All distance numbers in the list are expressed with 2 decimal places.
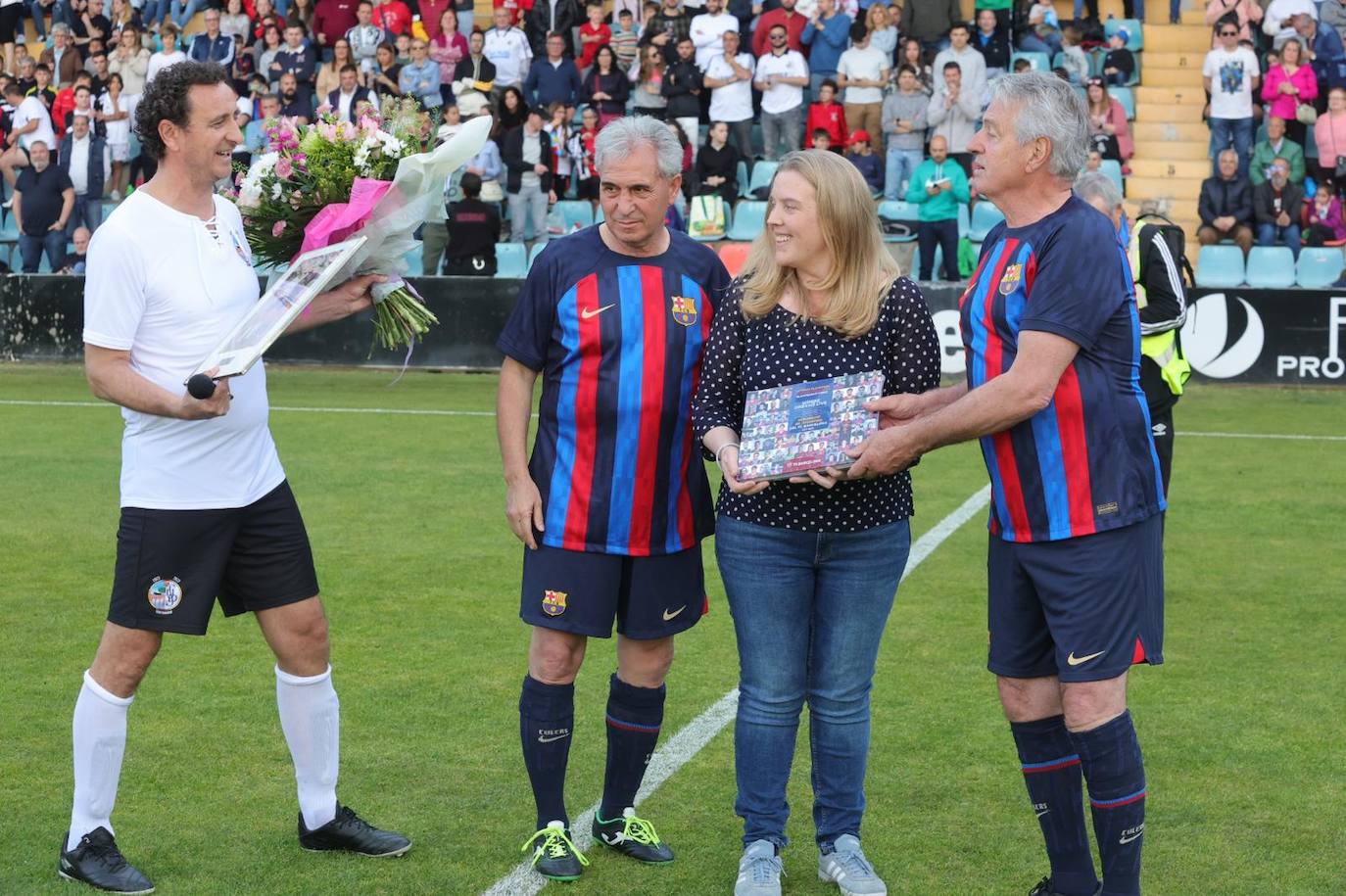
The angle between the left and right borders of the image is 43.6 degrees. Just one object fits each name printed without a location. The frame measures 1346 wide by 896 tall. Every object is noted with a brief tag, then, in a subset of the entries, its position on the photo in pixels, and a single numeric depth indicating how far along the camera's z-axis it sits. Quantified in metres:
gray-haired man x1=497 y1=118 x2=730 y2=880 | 4.50
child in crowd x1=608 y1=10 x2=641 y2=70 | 21.56
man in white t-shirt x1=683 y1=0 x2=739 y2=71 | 20.70
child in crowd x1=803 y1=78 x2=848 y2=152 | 19.72
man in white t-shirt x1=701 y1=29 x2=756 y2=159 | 20.34
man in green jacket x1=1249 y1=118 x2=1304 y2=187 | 18.73
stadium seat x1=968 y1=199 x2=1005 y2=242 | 19.16
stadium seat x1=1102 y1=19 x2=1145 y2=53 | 21.89
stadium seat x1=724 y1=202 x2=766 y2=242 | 19.78
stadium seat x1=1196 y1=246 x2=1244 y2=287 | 18.02
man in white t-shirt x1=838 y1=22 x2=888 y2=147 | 20.05
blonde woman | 4.19
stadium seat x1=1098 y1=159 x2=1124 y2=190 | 18.83
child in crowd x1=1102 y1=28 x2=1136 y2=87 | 20.97
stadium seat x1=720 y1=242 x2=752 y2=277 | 18.30
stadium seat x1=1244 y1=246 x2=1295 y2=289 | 17.73
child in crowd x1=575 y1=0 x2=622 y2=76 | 21.78
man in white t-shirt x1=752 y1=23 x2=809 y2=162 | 20.27
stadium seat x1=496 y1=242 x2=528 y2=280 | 19.75
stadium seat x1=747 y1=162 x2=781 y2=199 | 20.41
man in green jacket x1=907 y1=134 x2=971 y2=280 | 18.36
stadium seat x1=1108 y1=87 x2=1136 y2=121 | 21.12
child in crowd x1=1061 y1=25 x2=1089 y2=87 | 19.91
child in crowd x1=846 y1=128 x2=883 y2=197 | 19.48
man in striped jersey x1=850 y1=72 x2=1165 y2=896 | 3.83
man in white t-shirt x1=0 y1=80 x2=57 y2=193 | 22.70
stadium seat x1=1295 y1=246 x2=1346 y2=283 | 17.56
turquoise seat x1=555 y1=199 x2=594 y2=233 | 20.58
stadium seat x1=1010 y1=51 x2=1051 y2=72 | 20.36
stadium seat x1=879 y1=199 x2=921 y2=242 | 19.02
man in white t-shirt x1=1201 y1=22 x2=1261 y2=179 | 19.22
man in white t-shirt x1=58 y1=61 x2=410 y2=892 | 4.24
